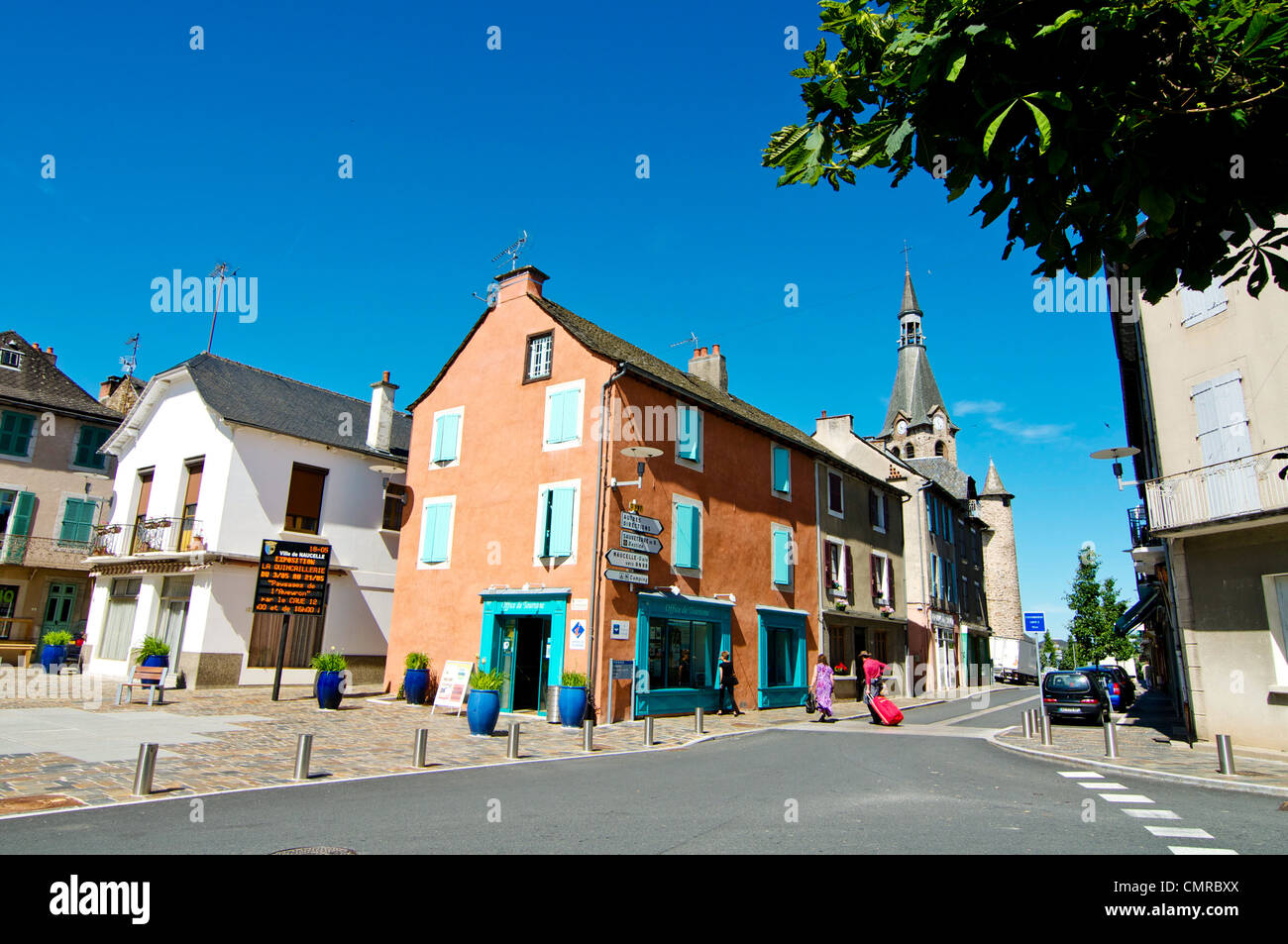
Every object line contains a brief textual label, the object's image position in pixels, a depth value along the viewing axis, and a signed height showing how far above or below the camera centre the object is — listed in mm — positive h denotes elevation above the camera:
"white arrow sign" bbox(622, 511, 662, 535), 17453 +2704
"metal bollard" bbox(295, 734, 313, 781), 9211 -1451
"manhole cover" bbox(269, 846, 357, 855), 5648 -1570
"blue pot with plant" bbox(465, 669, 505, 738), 14414 -1295
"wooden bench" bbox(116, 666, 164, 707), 17234 -1048
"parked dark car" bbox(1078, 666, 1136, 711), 28197 -1217
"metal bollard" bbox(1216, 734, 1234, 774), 10883 -1362
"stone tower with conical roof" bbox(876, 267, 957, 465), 57688 +18084
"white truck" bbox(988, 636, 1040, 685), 47144 -505
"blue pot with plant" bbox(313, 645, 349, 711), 16953 -971
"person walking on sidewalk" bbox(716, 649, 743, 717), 19766 -833
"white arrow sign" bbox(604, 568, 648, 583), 17172 +1467
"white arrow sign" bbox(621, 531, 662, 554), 17438 +2271
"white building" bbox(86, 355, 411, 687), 21031 +3405
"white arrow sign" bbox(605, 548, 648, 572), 17062 +1835
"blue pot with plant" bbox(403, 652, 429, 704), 19094 -1059
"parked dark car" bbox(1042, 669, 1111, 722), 20031 -1103
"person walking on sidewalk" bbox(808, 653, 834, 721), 19194 -1039
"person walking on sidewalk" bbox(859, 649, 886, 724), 19344 -685
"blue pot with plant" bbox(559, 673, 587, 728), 16031 -1222
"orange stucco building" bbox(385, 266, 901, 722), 17734 +2875
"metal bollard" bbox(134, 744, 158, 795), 7965 -1452
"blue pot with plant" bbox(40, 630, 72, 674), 23125 -595
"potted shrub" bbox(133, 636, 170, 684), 20045 -604
